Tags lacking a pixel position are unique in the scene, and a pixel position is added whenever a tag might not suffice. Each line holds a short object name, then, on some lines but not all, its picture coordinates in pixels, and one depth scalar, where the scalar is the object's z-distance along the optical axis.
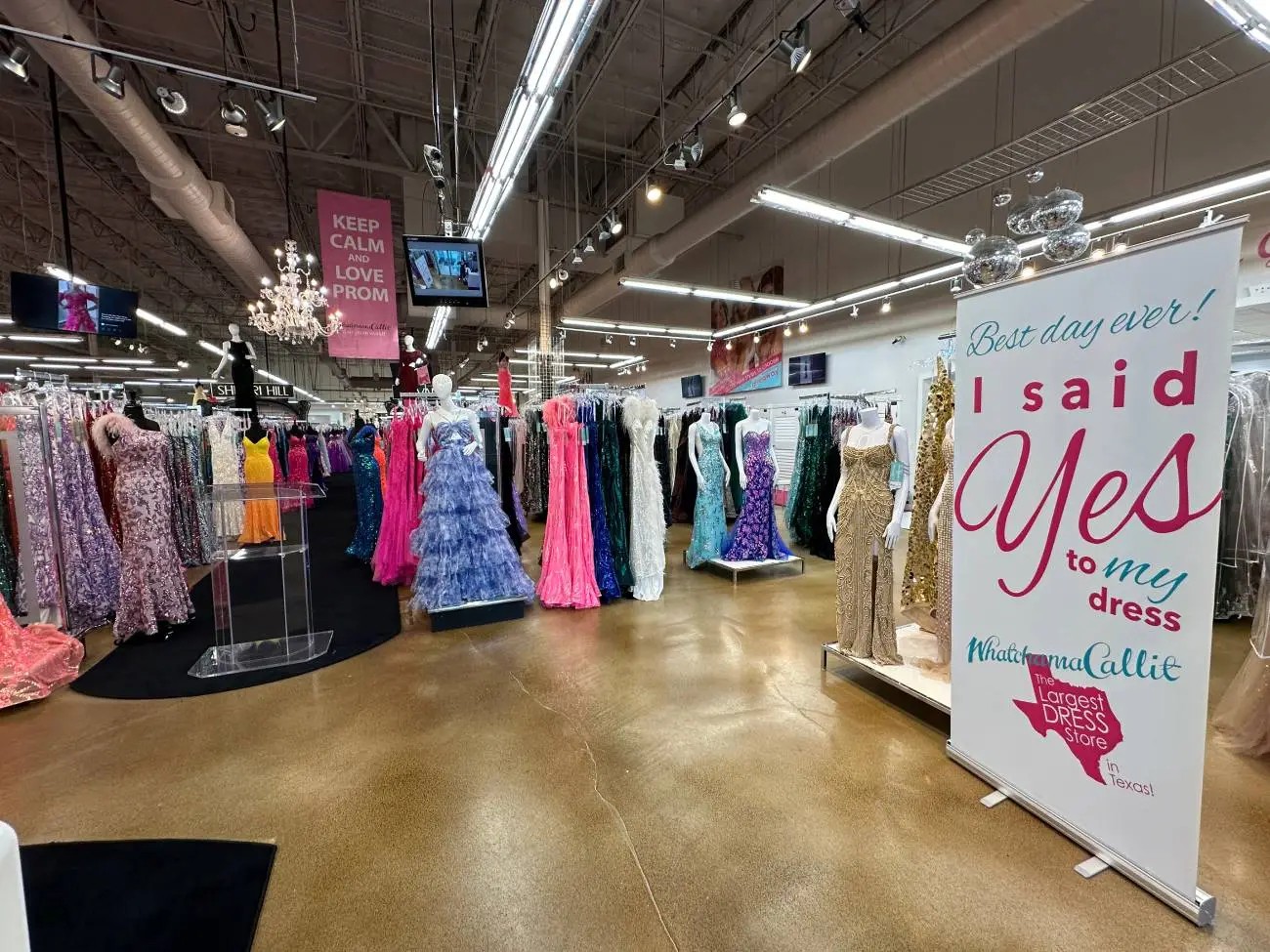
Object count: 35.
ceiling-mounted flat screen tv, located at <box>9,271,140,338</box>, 6.22
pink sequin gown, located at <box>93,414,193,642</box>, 3.87
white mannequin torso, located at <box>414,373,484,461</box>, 4.30
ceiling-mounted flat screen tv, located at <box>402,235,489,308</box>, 5.47
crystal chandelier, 6.63
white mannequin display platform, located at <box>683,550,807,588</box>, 5.46
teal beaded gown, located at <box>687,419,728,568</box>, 5.73
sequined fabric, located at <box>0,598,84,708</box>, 3.10
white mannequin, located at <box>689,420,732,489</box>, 5.60
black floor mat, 1.67
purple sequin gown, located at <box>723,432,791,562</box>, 5.71
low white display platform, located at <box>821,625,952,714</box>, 2.74
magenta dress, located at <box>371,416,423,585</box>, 5.55
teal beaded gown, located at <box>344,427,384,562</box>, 6.33
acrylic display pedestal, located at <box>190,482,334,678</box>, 3.58
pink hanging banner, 6.57
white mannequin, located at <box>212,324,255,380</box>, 6.51
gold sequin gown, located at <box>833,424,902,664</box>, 3.07
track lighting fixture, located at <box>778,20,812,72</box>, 3.52
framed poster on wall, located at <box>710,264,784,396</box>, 10.89
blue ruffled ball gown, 4.26
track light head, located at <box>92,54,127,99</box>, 3.88
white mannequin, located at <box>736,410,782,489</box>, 5.70
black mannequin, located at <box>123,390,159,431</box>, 4.08
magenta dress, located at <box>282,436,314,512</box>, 10.80
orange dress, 6.94
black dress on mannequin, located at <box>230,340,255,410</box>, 7.25
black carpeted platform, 3.34
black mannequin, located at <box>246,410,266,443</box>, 7.44
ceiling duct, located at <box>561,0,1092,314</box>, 3.77
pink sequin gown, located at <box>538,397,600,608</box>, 4.62
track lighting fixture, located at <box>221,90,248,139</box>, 4.12
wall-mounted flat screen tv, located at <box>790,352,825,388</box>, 10.20
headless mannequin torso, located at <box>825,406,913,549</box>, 2.95
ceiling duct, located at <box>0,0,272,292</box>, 4.12
